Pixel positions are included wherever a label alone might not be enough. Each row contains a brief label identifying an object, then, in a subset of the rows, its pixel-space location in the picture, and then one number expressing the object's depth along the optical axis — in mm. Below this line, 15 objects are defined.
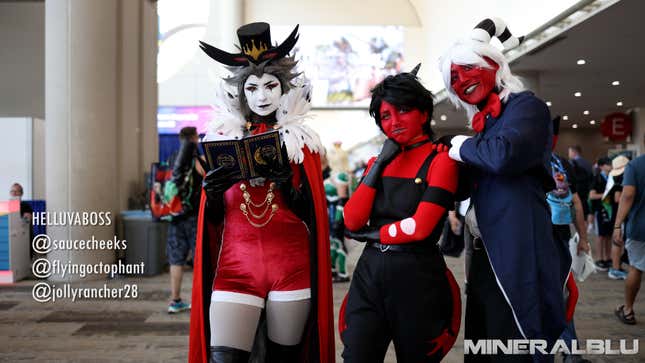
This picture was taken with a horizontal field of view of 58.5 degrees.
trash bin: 6934
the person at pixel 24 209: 6812
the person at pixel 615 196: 6098
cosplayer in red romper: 2268
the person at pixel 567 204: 3538
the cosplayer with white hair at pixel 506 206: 1836
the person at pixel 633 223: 4270
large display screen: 18844
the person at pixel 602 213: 7211
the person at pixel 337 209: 6414
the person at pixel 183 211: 4636
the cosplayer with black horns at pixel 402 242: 1931
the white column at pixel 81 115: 6348
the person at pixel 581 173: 7887
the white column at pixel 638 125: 15106
